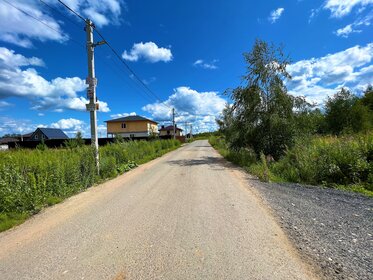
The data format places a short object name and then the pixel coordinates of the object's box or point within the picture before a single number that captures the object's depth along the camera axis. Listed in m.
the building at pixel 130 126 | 65.69
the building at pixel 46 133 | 61.13
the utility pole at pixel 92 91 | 11.57
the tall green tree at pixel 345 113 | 43.69
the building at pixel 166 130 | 99.56
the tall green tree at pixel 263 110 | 16.55
